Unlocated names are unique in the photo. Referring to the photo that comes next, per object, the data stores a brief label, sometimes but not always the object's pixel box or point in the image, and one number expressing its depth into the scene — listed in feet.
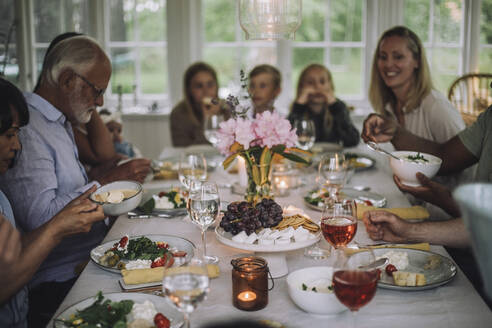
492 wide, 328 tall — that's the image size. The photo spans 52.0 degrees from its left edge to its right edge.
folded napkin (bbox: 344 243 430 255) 4.52
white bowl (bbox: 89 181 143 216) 4.90
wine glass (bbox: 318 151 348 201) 6.16
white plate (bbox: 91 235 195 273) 4.56
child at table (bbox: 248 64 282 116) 11.82
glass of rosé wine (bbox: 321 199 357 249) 4.12
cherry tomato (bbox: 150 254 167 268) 4.27
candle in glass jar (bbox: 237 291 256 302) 3.63
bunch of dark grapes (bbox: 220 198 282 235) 4.59
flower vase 5.91
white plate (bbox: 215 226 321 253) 4.31
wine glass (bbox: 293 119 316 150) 8.36
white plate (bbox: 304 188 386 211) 6.25
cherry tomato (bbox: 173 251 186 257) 4.07
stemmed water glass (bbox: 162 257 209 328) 2.97
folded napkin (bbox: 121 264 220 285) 3.94
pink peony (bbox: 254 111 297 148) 5.52
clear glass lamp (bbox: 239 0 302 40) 6.84
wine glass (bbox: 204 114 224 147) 8.63
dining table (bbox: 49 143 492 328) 3.49
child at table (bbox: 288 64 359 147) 11.28
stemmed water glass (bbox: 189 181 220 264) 4.36
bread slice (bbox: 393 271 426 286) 3.86
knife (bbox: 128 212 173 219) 5.91
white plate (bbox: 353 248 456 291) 3.85
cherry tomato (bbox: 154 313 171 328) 3.27
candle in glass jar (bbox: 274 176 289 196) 6.91
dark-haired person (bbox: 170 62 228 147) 11.80
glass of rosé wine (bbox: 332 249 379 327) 3.04
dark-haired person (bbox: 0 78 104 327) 3.76
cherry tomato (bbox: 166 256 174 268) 3.05
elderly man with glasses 5.39
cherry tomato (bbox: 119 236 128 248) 4.66
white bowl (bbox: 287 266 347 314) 3.43
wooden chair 11.46
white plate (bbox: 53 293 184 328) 3.39
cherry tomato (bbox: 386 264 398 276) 4.10
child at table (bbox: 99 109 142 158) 10.94
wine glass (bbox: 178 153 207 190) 6.48
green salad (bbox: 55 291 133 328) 3.27
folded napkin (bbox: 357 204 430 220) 5.66
